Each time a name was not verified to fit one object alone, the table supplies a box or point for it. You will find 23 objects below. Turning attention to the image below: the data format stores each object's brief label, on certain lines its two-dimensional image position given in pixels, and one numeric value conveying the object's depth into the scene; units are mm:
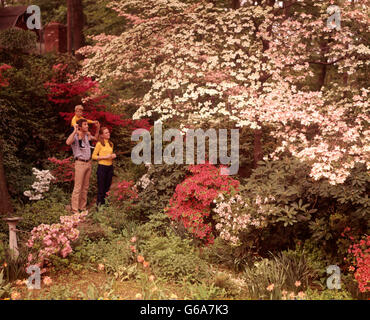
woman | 8938
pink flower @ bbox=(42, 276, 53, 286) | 5269
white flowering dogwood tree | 8062
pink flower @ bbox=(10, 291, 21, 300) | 4991
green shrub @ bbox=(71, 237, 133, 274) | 6398
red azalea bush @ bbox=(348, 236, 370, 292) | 5832
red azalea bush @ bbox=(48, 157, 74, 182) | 10540
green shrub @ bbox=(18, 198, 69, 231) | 8375
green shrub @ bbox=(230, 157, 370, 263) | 6145
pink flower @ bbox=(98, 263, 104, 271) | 5961
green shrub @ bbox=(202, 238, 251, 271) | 7090
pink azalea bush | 6082
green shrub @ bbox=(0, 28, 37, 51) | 14195
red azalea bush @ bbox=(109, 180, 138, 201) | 9133
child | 8930
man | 8734
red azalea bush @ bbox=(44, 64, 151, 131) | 11039
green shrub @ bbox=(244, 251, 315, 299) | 5641
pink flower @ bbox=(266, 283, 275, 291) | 5154
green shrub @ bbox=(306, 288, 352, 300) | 5773
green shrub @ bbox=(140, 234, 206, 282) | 6230
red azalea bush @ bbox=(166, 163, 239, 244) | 7816
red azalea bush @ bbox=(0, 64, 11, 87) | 9629
